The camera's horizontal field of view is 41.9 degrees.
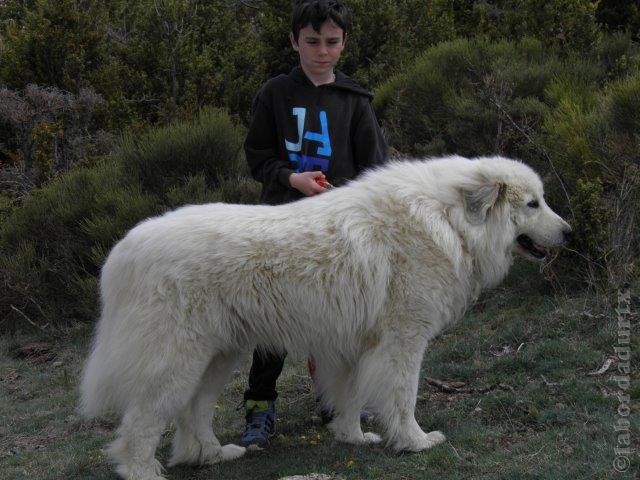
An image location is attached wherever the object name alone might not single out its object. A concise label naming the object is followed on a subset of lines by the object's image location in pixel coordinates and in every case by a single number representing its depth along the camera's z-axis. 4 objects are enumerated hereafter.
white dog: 4.35
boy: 5.01
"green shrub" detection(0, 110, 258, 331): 9.48
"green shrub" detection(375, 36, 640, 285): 6.50
